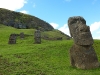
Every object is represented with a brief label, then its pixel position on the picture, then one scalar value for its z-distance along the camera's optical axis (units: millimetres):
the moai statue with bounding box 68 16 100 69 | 6177
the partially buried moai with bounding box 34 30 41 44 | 14342
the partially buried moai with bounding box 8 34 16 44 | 14304
